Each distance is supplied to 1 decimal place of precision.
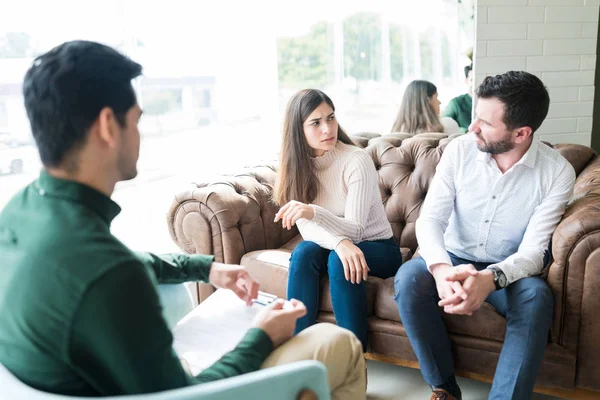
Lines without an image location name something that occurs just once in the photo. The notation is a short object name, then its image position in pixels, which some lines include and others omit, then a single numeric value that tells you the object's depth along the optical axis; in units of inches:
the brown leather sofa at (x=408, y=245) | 66.6
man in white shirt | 65.5
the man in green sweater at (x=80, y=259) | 30.9
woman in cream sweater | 76.2
